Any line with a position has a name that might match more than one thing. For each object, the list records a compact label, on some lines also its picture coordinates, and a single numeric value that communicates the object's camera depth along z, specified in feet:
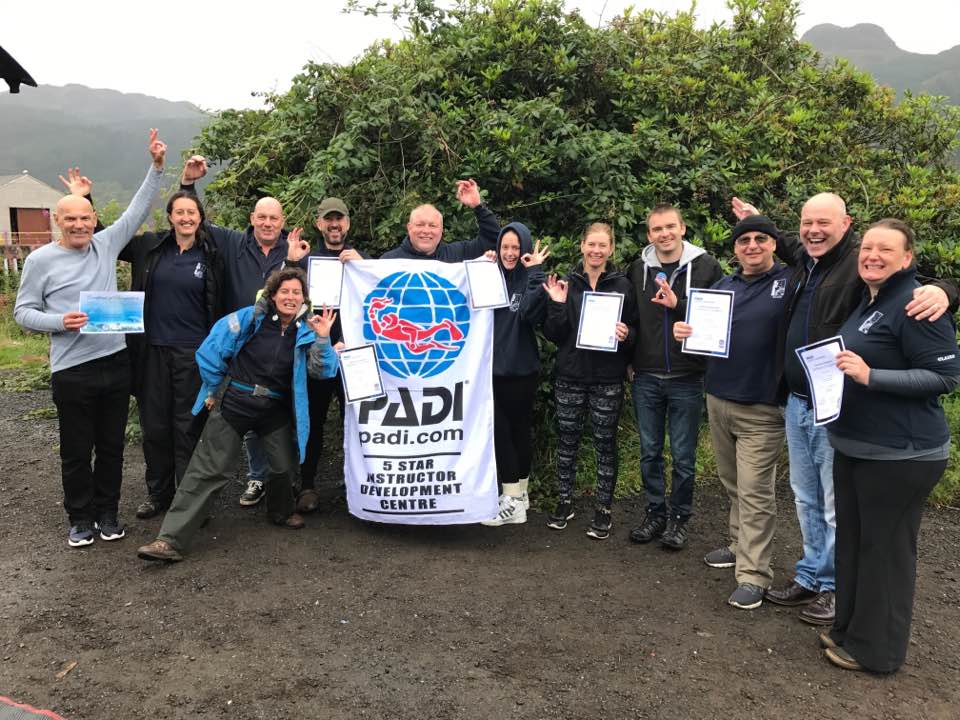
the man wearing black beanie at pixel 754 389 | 13.34
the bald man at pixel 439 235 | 16.56
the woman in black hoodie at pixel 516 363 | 15.97
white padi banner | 16.02
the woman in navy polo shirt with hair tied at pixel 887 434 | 10.21
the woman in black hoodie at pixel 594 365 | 15.62
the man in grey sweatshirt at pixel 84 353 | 14.74
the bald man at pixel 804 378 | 11.88
